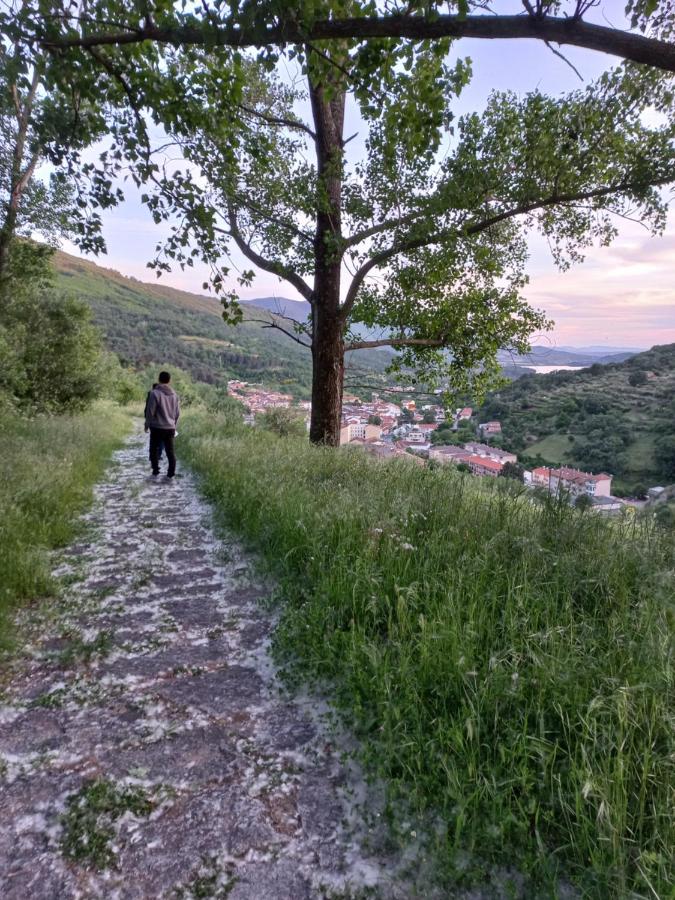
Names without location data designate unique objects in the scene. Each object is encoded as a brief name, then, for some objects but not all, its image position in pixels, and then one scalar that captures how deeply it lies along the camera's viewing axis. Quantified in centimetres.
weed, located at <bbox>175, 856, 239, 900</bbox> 173
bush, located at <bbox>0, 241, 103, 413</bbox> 1812
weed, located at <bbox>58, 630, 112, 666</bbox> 324
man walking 986
